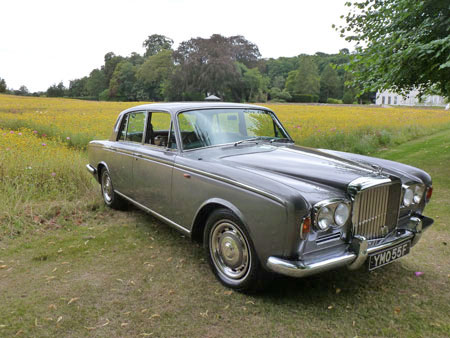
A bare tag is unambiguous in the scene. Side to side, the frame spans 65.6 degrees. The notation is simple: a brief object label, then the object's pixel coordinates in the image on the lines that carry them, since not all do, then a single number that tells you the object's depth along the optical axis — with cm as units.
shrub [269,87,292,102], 7125
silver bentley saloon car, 265
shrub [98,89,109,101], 8604
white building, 7038
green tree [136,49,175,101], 7372
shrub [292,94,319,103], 6931
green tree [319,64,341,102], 8075
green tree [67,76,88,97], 9800
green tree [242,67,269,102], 6431
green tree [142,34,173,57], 10294
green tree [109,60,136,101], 8106
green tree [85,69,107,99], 9512
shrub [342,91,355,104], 6588
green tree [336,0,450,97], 679
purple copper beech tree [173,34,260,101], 5950
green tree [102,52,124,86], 9631
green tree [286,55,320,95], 7762
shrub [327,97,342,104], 6800
